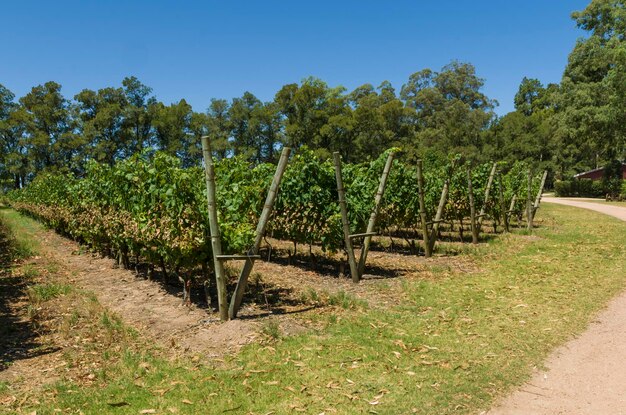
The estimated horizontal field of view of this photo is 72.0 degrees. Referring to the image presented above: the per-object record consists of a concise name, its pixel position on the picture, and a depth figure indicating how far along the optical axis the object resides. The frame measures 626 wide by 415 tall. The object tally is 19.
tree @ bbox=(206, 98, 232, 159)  54.81
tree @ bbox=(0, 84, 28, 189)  52.70
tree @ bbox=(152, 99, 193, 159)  55.78
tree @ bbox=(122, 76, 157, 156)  56.66
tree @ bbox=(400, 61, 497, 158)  52.12
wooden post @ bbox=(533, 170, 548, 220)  17.15
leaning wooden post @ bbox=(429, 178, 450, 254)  10.82
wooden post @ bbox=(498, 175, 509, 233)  14.34
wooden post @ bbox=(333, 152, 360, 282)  7.91
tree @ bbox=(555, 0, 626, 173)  31.48
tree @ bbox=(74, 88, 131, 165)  53.91
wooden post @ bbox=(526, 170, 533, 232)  15.44
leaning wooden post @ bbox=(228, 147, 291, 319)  6.00
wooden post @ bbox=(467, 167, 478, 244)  12.66
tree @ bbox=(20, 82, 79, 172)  53.09
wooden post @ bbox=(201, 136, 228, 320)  5.61
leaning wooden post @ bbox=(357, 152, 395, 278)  8.42
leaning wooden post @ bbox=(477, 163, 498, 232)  13.54
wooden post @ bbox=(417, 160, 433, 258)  10.60
